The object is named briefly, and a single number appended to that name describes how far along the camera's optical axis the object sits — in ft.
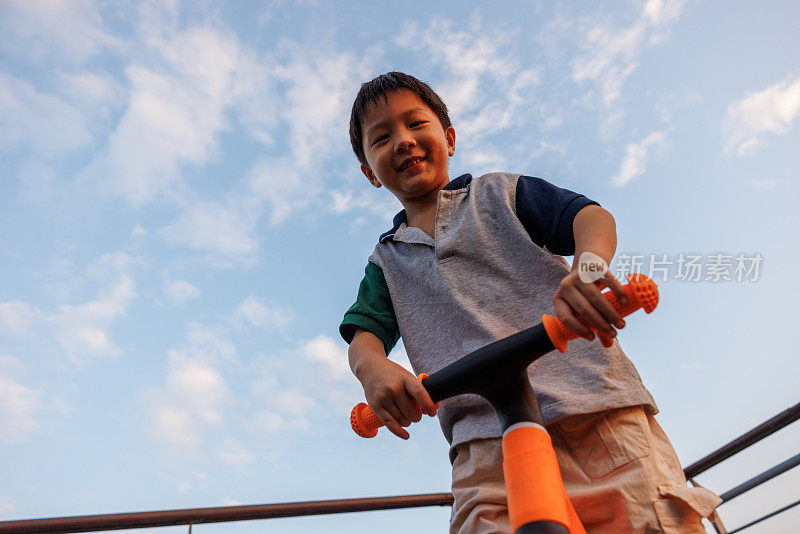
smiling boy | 2.51
